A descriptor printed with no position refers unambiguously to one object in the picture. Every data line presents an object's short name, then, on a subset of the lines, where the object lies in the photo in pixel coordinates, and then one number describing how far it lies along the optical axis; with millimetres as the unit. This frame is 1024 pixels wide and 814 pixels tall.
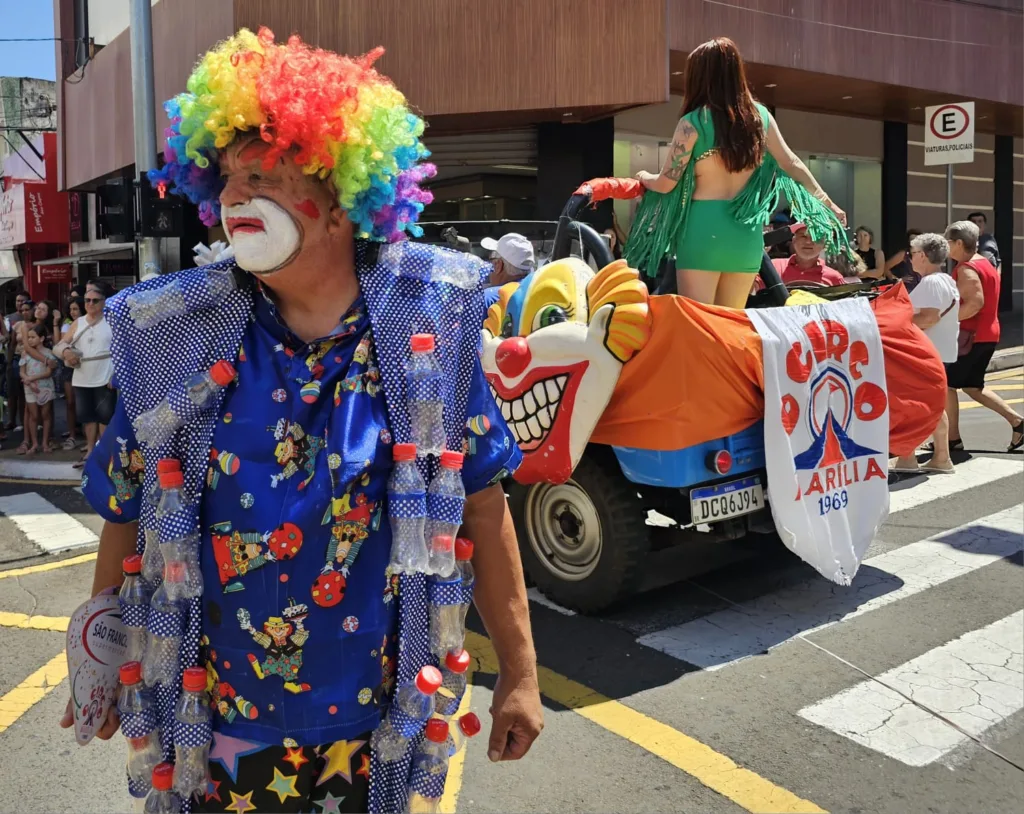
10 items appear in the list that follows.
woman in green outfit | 4555
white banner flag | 4355
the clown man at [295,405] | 1749
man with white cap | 6984
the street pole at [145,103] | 10164
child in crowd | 10367
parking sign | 12320
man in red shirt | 7625
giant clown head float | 4262
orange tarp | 4105
